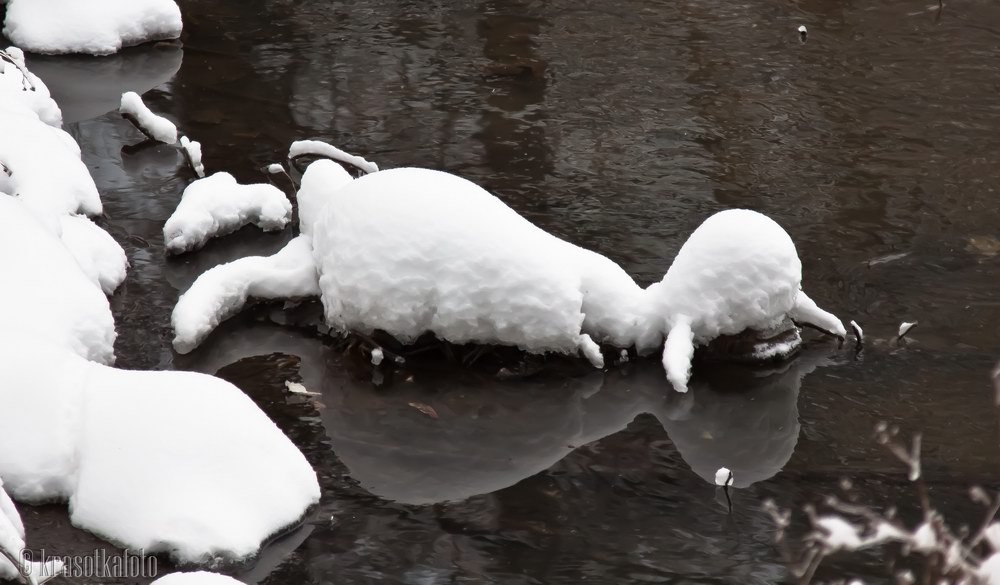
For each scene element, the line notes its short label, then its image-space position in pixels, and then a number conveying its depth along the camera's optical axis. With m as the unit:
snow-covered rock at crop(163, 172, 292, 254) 18.06
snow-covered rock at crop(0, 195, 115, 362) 13.59
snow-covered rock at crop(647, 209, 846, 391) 15.05
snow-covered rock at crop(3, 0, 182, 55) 25.83
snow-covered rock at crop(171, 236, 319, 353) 15.84
